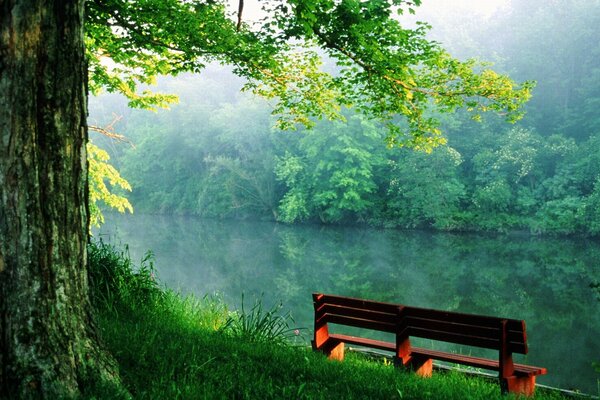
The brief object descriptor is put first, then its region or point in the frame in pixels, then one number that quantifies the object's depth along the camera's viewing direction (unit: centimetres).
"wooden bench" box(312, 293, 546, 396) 488
